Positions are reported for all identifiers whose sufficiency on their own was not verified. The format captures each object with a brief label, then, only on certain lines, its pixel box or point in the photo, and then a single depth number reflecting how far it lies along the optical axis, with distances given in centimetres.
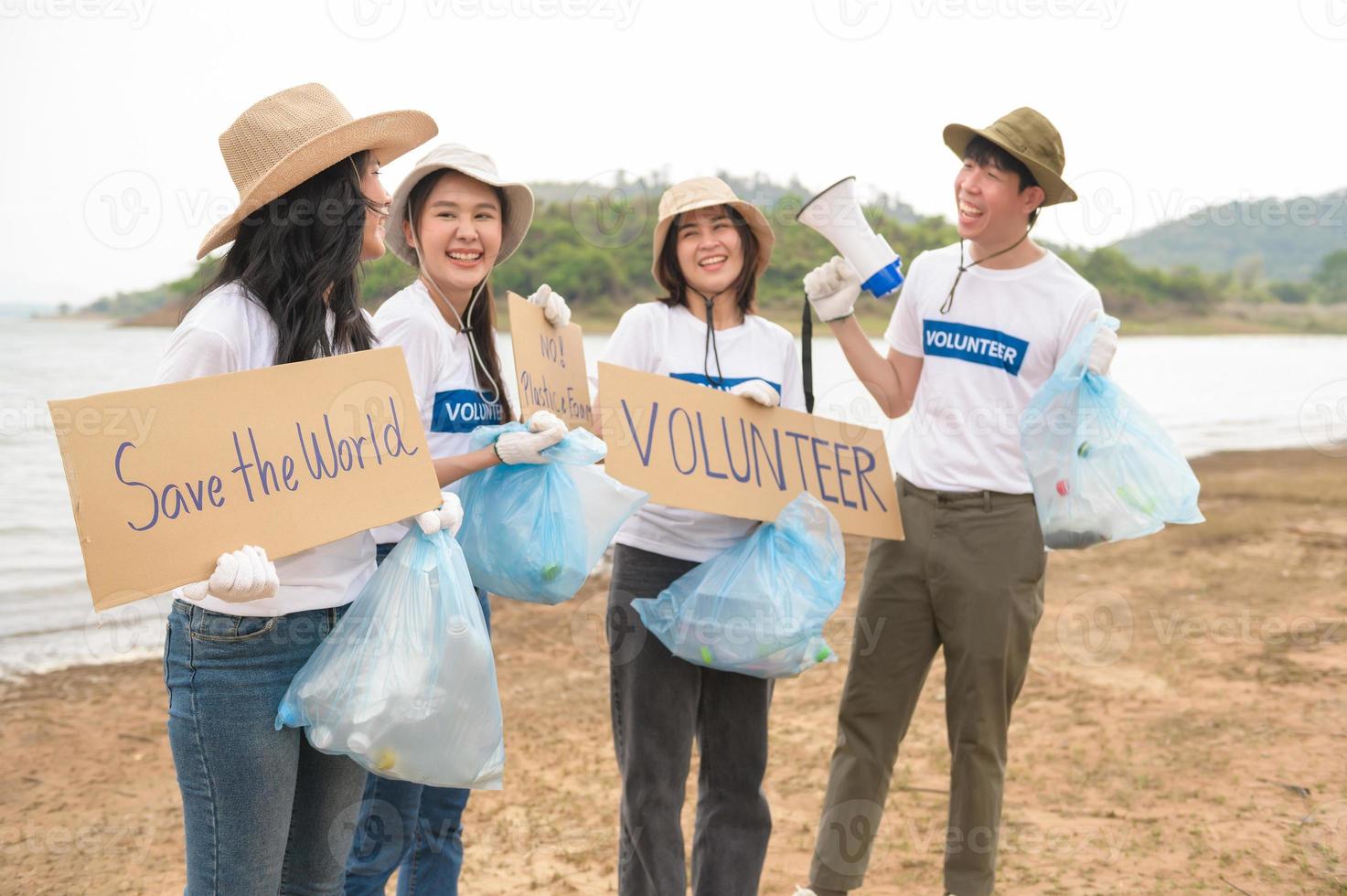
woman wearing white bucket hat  235
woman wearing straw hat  171
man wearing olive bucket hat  284
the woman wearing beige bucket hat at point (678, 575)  262
